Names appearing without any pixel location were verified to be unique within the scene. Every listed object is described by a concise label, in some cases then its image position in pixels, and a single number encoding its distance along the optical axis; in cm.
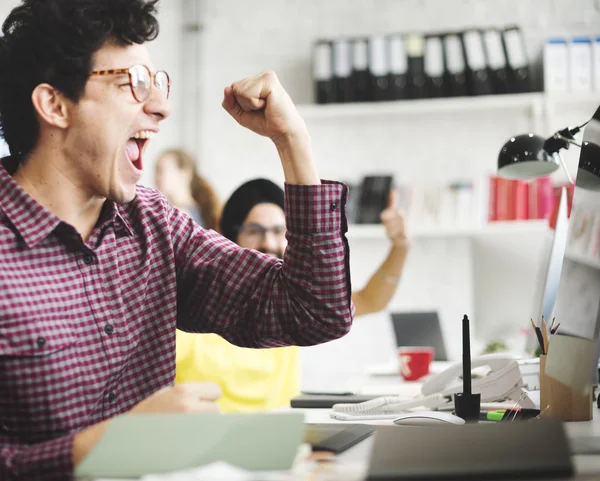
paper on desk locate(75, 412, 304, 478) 69
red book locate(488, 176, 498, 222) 373
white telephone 129
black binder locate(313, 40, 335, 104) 389
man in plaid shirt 108
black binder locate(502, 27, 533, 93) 371
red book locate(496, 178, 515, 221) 370
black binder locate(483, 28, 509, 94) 372
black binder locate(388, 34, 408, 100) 380
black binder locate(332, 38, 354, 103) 386
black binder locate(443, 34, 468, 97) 375
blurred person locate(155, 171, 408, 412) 184
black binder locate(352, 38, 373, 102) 384
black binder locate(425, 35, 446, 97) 377
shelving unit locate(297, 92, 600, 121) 371
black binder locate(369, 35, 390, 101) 381
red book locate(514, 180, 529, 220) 366
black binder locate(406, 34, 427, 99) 379
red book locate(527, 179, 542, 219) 364
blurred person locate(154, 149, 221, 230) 380
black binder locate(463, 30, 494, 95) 372
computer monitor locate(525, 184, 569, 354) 145
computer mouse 107
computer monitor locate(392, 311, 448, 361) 276
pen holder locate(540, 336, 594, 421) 108
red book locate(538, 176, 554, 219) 362
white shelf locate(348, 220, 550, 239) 364
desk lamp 152
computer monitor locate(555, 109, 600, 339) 101
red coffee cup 214
